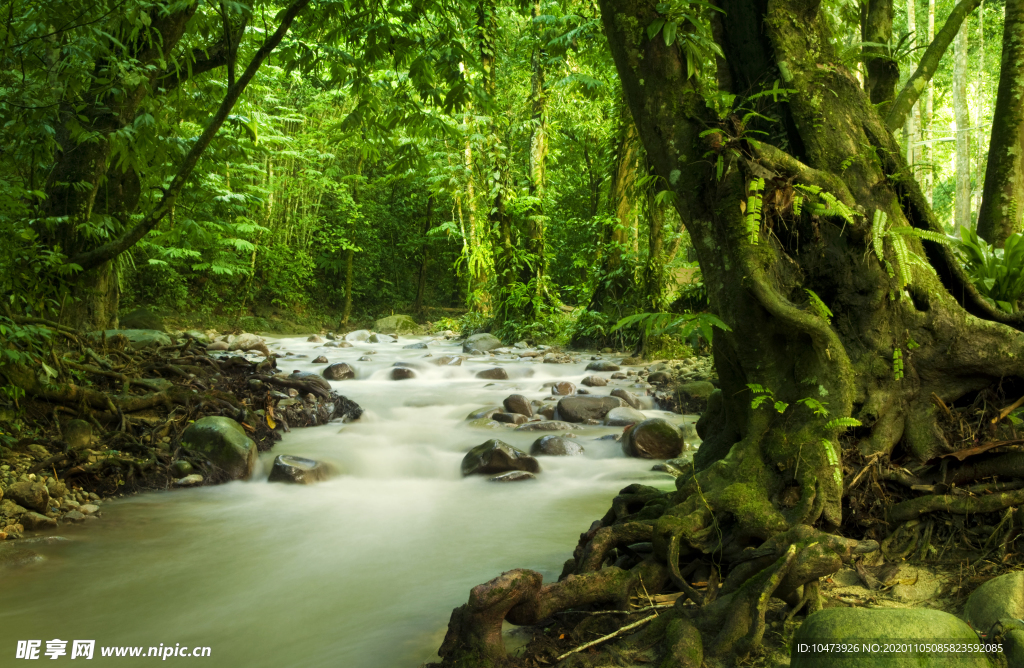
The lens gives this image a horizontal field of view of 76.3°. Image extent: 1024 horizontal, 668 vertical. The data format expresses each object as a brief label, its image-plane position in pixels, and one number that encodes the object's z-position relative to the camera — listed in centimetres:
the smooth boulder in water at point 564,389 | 890
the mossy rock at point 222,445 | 574
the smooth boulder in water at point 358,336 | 1694
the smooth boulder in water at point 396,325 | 1997
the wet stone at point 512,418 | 781
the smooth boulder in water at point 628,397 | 809
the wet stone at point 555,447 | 653
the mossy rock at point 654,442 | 651
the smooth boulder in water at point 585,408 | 774
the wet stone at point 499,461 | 614
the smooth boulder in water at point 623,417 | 746
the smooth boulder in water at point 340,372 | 1022
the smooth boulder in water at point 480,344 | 1370
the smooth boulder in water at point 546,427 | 742
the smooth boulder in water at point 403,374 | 1050
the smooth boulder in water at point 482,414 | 798
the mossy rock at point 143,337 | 691
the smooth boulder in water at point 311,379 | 804
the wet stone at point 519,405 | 801
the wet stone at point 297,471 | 587
